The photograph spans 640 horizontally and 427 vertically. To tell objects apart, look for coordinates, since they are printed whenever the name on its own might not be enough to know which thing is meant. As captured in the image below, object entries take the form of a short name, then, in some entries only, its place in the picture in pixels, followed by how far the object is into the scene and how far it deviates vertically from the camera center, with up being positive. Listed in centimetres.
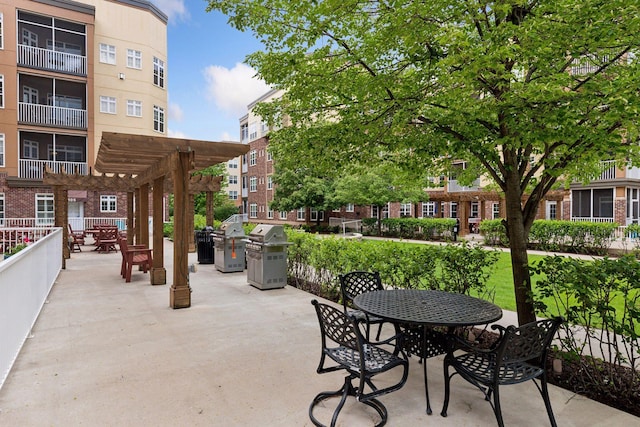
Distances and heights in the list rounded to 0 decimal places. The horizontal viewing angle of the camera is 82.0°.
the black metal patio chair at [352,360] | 302 -133
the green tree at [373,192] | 2456 +118
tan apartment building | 2006 +750
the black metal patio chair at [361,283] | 504 -101
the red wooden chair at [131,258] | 929 -125
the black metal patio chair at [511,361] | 285 -128
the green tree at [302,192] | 2914 +148
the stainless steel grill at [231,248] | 1084 -113
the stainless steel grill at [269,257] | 831 -108
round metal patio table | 330 -99
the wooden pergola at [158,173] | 670 +98
